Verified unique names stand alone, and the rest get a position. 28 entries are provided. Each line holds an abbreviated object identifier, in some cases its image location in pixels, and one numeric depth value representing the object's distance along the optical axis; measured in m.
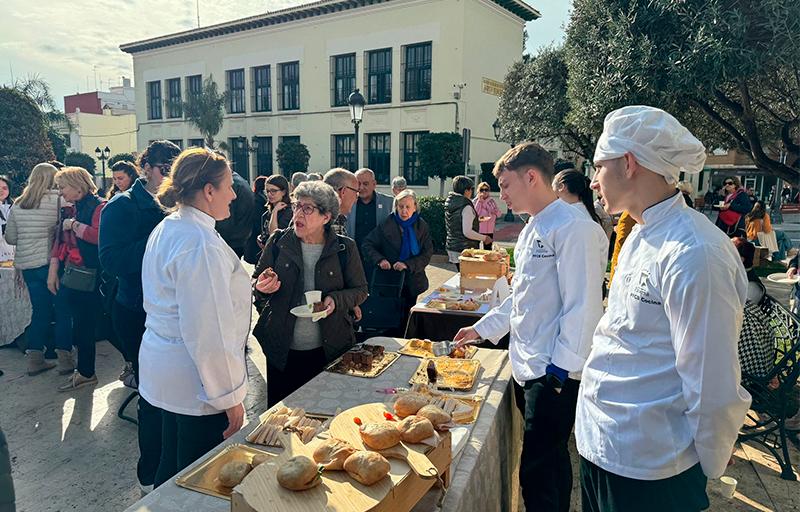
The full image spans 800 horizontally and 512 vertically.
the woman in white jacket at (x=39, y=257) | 4.89
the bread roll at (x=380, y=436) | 1.57
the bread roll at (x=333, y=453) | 1.46
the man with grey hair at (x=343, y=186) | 4.55
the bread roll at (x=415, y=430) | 1.63
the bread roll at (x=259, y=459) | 1.80
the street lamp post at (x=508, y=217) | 23.34
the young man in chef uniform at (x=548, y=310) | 2.28
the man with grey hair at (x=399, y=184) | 7.96
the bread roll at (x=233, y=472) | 1.73
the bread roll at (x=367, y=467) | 1.39
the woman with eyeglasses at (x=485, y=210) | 8.66
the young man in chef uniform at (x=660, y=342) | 1.41
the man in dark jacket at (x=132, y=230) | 3.19
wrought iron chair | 3.48
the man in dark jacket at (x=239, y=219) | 5.39
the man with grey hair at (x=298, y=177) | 6.40
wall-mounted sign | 24.25
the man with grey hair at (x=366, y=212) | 5.25
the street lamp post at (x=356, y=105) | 11.53
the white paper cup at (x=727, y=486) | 3.16
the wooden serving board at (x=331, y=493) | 1.29
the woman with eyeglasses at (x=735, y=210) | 11.43
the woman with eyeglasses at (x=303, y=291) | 2.98
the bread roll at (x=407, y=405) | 1.93
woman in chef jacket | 2.05
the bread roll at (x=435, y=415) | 1.77
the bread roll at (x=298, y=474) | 1.33
